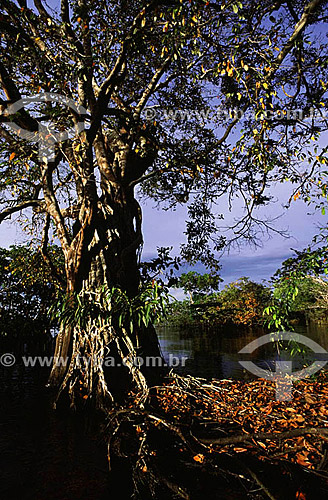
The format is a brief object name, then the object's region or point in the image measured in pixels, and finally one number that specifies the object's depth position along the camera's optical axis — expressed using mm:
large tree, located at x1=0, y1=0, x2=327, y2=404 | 5492
